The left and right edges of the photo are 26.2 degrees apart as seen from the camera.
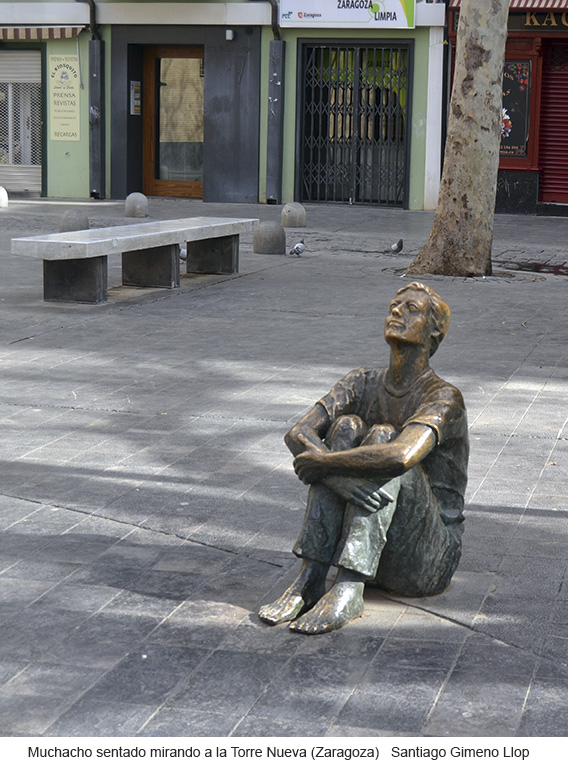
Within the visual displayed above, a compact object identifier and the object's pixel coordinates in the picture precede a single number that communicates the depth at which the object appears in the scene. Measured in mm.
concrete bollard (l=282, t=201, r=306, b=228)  19312
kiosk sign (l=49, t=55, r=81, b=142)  24297
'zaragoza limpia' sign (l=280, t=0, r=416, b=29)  22078
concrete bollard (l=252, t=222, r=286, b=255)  16109
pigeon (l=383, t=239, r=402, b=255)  16125
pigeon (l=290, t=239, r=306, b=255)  15680
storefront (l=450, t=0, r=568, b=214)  21406
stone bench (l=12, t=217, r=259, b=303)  10852
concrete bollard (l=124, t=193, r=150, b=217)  20328
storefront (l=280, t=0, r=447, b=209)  22203
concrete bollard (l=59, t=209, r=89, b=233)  16625
